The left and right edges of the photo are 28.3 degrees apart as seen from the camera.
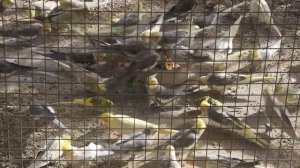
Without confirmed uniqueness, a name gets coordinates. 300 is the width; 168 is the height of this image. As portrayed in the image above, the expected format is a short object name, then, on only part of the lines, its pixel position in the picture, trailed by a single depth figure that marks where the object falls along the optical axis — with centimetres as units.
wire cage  336
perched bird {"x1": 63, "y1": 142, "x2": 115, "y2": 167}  324
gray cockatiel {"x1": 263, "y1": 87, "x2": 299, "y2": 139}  347
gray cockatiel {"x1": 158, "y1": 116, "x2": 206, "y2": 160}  335
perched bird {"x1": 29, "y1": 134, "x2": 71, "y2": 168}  318
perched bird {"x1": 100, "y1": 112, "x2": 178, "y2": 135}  343
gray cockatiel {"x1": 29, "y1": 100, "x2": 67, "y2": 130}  347
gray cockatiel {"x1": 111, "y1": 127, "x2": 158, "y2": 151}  328
